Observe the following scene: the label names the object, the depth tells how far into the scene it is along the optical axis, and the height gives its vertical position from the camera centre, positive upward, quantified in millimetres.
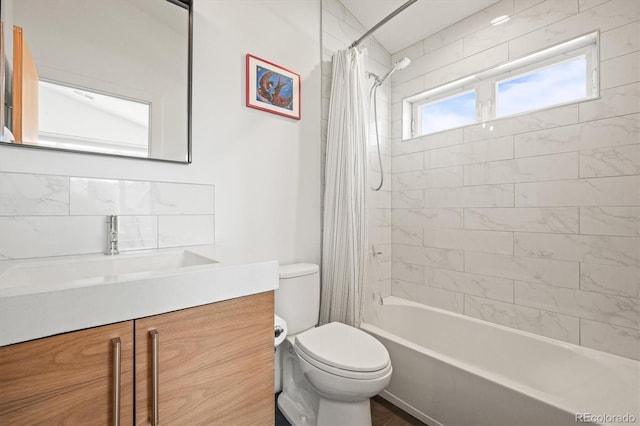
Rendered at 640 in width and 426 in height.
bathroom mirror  1021 +556
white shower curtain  1790 +87
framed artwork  1607 +761
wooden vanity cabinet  583 -400
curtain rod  1605 +1191
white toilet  1200 -682
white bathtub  1166 -844
